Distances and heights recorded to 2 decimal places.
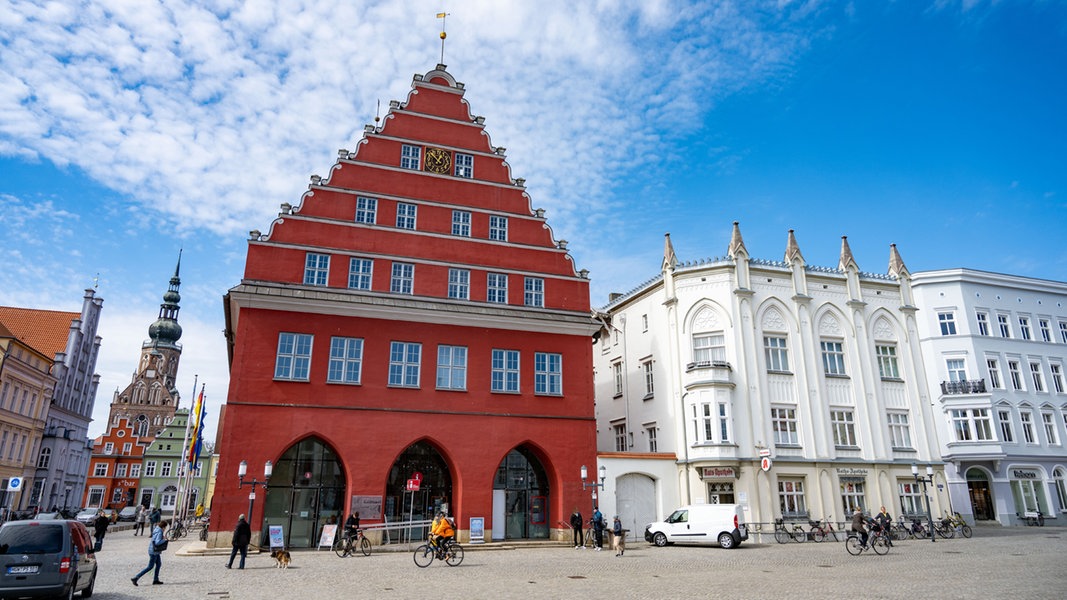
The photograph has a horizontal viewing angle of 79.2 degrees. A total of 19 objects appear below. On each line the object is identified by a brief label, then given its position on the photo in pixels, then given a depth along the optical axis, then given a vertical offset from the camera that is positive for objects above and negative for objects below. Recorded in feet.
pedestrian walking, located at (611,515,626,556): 83.25 -5.90
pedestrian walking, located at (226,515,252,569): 64.44 -4.75
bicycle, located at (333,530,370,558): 77.77 -6.53
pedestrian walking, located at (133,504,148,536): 144.77 -7.77
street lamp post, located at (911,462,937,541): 110.48 +2.58
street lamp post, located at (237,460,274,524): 79.63 +1.66
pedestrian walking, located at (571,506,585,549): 92.94 -4.77
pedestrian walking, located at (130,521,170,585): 53.06 -4.84
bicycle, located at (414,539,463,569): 68.44 -6.57
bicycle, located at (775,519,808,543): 103.81 -6.58
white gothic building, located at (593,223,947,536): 109.19 +17.14
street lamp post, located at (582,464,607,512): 97.45 +2.03
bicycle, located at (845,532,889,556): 80.30 -6.65
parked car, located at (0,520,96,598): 41.81 -4.59
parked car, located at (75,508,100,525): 162.39 -7.17
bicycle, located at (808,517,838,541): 104.99 -6.28
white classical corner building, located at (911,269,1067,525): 126.93 +20.63
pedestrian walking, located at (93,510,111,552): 90.89 -5.46
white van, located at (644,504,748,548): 93.20 -5.10
